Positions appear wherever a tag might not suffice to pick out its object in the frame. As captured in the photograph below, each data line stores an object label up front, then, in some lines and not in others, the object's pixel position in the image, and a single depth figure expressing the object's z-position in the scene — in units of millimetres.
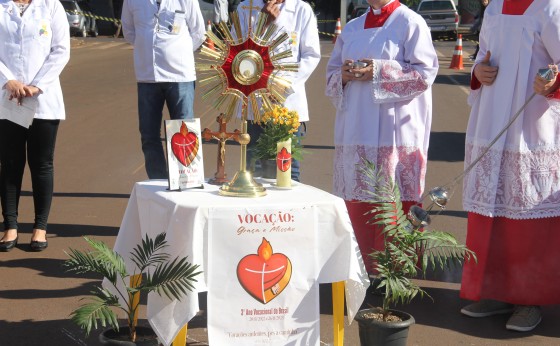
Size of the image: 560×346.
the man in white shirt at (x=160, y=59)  7336
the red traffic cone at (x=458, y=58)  24125
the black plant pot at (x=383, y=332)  4617
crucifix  5023
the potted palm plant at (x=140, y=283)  4336
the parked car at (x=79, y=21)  36062
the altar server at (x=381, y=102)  6039
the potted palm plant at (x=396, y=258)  4648
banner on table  4535
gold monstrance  4914
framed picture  4848
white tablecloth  4492
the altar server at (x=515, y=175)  5547
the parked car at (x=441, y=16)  38656
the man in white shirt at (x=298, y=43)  6785
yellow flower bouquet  5035
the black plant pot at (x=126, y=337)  4387
